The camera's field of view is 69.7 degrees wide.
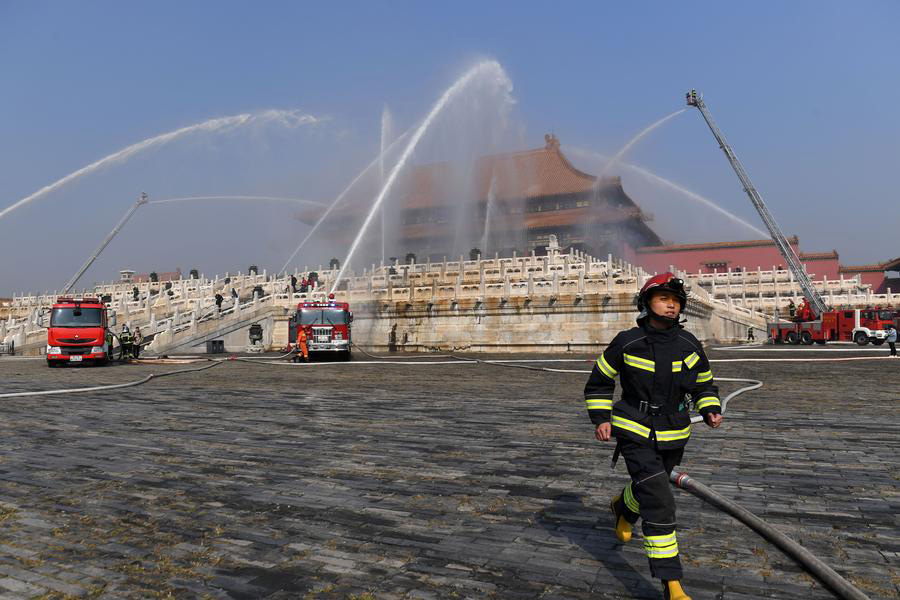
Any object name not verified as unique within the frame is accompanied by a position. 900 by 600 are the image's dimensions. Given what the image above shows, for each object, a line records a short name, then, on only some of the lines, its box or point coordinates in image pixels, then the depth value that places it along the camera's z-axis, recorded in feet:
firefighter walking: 10.58
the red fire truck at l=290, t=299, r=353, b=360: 82.33
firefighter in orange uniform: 81.81
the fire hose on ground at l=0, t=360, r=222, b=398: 41.16
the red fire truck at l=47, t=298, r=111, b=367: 73.67
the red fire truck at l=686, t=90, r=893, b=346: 111.04
